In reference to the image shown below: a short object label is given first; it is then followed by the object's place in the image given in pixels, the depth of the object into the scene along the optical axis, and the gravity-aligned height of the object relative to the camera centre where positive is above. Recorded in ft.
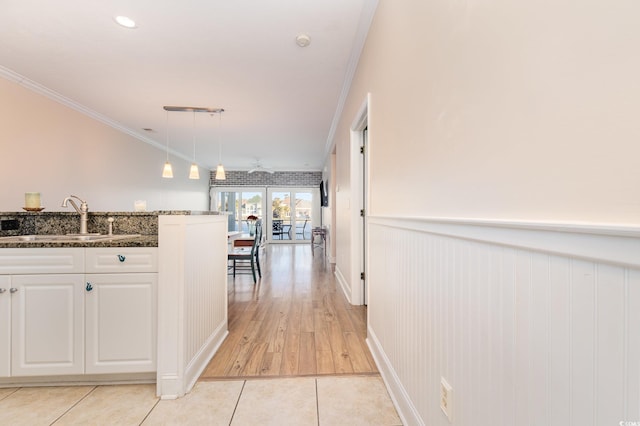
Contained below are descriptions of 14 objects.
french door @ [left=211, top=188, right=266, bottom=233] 29.53 +1.18
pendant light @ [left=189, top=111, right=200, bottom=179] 13.18 +2.03
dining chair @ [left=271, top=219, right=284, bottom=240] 29.63 -1.52
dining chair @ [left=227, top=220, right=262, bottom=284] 13.04 -1.95
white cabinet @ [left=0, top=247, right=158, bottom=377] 5.29 -1.88
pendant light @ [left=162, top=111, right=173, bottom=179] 12.62 +1.98
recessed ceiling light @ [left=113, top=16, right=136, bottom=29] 7.09 +5.05
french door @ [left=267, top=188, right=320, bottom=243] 29.53 +0.43
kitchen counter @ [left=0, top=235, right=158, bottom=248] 5.33 -0.58
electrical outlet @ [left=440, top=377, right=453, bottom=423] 3.11 -2.15
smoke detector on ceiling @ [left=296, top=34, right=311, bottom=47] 7.76 +5.00
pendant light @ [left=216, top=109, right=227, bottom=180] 13.83 +2.22
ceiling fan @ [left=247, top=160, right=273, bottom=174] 26.45 +4.61
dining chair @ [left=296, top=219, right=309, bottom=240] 29.94 -1.64
